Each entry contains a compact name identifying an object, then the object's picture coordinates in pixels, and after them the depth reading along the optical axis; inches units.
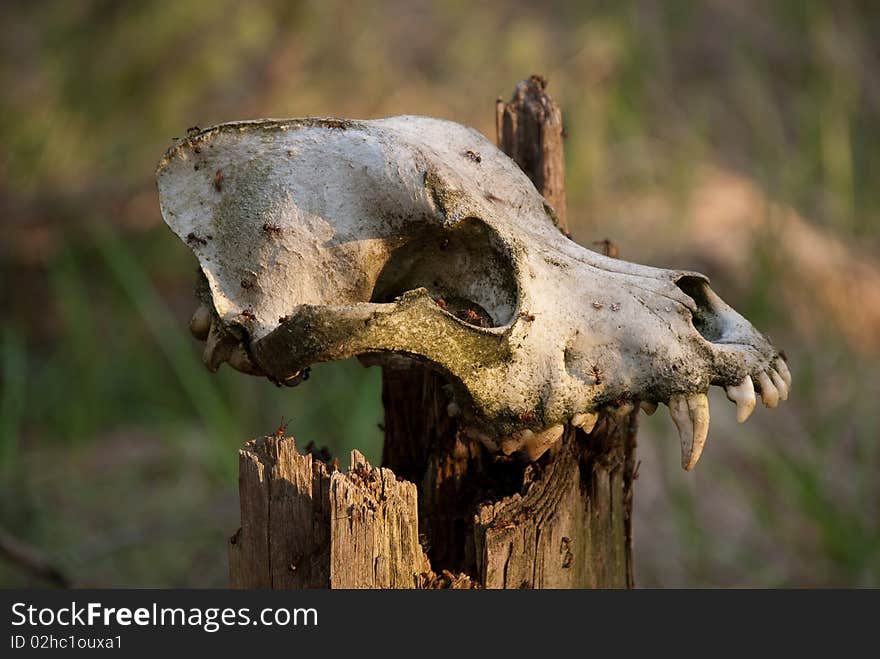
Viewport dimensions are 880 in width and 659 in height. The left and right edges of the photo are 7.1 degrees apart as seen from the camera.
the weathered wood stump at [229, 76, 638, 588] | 91.3
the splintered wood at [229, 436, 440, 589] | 91.1
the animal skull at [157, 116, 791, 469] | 91.0
